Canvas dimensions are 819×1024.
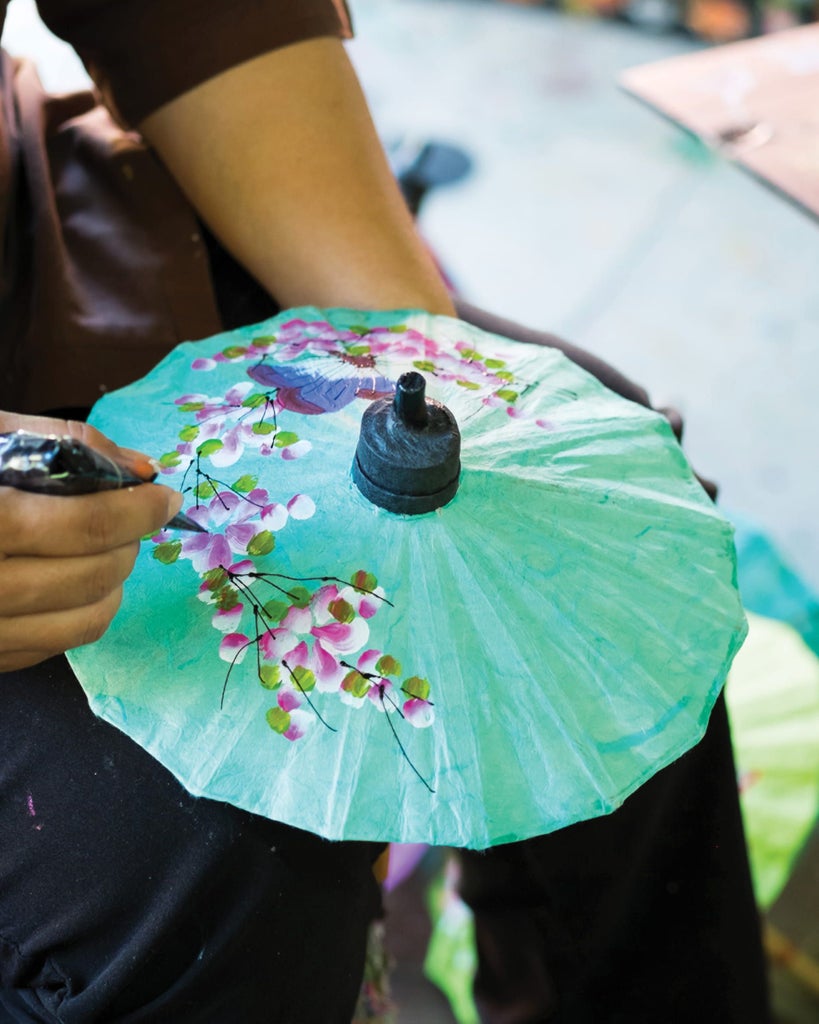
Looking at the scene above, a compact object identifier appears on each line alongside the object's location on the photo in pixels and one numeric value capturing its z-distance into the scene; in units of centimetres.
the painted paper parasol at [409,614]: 47
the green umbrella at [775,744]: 109
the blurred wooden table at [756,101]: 109
